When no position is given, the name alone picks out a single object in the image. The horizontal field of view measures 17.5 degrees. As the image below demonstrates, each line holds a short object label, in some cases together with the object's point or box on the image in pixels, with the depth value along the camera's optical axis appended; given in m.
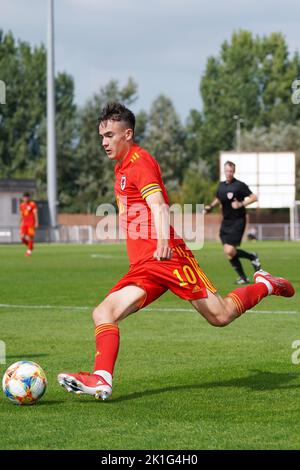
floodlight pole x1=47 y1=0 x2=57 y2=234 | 49.16
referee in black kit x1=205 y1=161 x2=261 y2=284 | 17.80
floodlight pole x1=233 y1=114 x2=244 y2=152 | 81.45
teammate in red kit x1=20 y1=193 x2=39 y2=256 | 35.14
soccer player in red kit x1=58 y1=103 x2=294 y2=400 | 6.68
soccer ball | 6.53
